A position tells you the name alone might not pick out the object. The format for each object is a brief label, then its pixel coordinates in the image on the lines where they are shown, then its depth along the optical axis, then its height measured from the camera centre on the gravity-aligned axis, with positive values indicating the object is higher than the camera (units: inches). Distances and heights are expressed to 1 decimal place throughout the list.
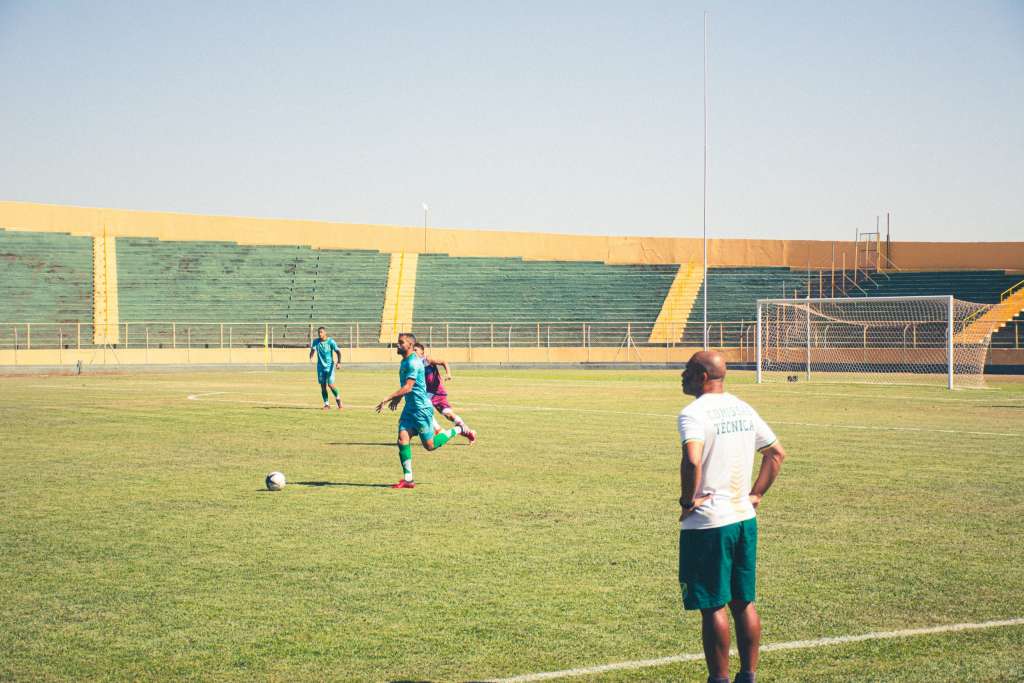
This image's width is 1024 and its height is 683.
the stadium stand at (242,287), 2198.6 +108.9
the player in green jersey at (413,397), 550.0 -29.5
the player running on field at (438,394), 689.6 -36.2
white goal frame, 1442.1 +19.2
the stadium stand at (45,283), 2037.4 +108.0
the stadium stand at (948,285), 2444.6 +119.2
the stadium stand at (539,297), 2422.5 +94.2
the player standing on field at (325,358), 1047.6 -19.5
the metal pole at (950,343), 1433.3 -8.4
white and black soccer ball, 497.7 -64.3
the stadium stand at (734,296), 2468.0 +97.7
